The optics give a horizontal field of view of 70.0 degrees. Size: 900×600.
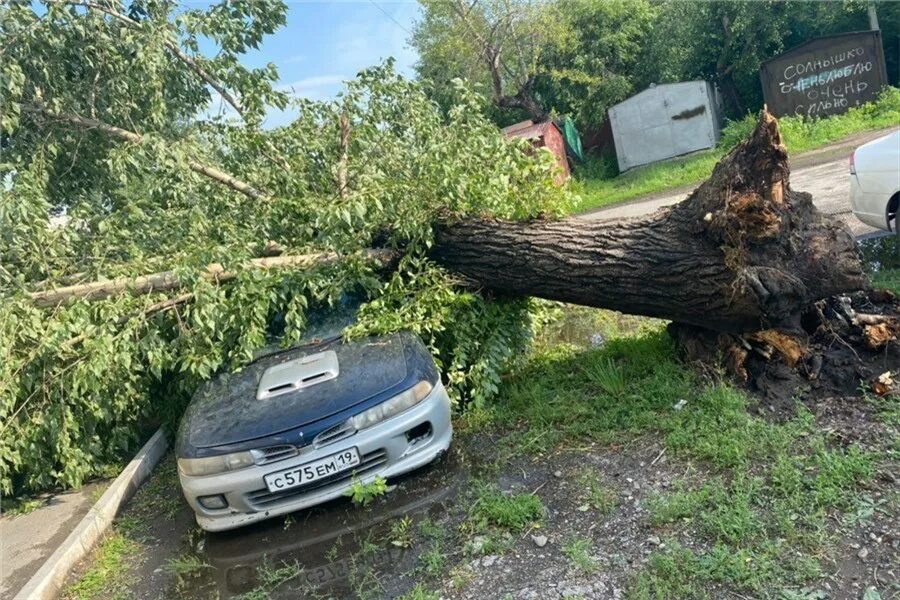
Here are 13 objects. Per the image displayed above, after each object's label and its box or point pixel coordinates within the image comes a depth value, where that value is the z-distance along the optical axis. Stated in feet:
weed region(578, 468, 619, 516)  10.60
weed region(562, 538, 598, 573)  9.23
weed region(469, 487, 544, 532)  10.70
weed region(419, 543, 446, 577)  10.02
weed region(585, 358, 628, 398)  14.34
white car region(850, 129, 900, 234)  17.19
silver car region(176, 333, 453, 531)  11.80
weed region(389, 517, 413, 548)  10.94
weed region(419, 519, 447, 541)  10.91
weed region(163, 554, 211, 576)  11.71
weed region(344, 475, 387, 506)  11.84
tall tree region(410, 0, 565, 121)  64.28
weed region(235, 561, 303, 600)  10.49
